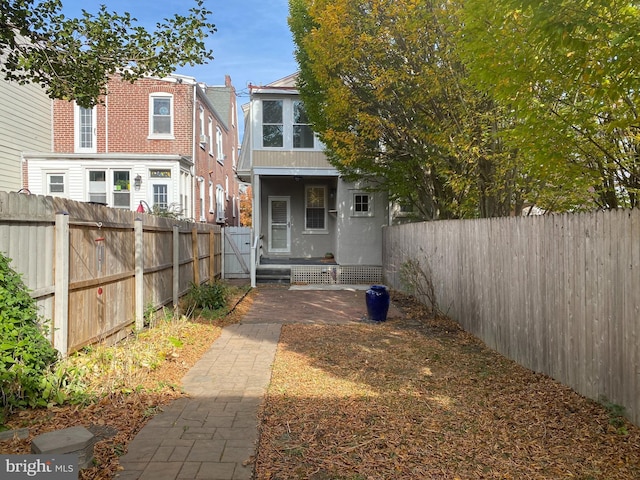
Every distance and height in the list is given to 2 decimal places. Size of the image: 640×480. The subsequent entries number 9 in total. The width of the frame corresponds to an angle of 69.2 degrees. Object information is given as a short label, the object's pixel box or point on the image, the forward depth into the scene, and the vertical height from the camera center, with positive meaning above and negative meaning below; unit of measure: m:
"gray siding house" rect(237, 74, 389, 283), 15.48 +2.20
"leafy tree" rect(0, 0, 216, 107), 5.86 +2.50
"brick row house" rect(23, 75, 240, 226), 16.88 +3.34
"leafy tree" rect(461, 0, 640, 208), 3.46 +1.48
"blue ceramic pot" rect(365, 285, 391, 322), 8.60 -1.19
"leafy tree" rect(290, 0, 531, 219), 8.07 +2.77
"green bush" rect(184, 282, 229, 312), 9.40 -1.23
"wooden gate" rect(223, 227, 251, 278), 16.34 -0.47
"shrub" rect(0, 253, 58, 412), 3.62 -0.89
